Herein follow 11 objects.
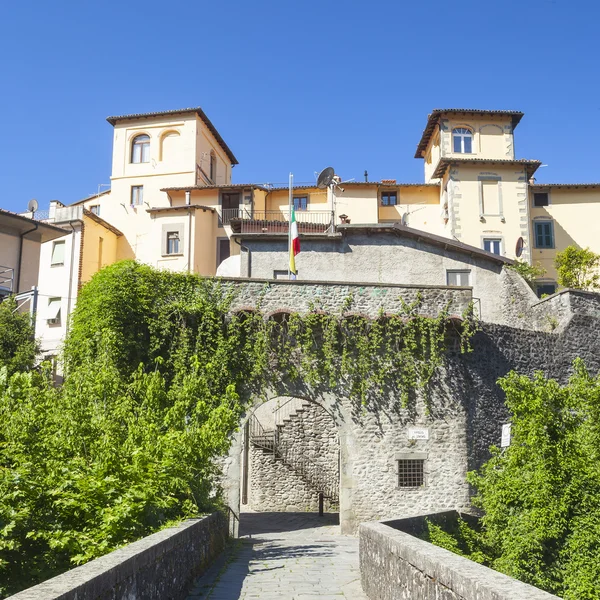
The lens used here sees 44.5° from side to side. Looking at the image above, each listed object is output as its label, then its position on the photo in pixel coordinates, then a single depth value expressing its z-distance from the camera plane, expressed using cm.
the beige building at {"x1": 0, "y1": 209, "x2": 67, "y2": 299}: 2923
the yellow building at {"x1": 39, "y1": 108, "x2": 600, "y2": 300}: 3578
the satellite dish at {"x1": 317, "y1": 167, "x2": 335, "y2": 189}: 2923
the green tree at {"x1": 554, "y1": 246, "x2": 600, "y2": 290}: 3209
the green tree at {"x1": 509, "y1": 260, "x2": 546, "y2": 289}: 2838
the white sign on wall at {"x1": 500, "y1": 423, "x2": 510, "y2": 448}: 1462
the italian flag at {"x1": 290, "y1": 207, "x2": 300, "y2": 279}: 2105
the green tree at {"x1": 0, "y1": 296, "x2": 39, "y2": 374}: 2348
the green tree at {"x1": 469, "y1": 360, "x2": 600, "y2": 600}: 1130
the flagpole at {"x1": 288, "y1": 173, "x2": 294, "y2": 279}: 2136
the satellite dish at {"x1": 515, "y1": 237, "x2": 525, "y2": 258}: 3425
